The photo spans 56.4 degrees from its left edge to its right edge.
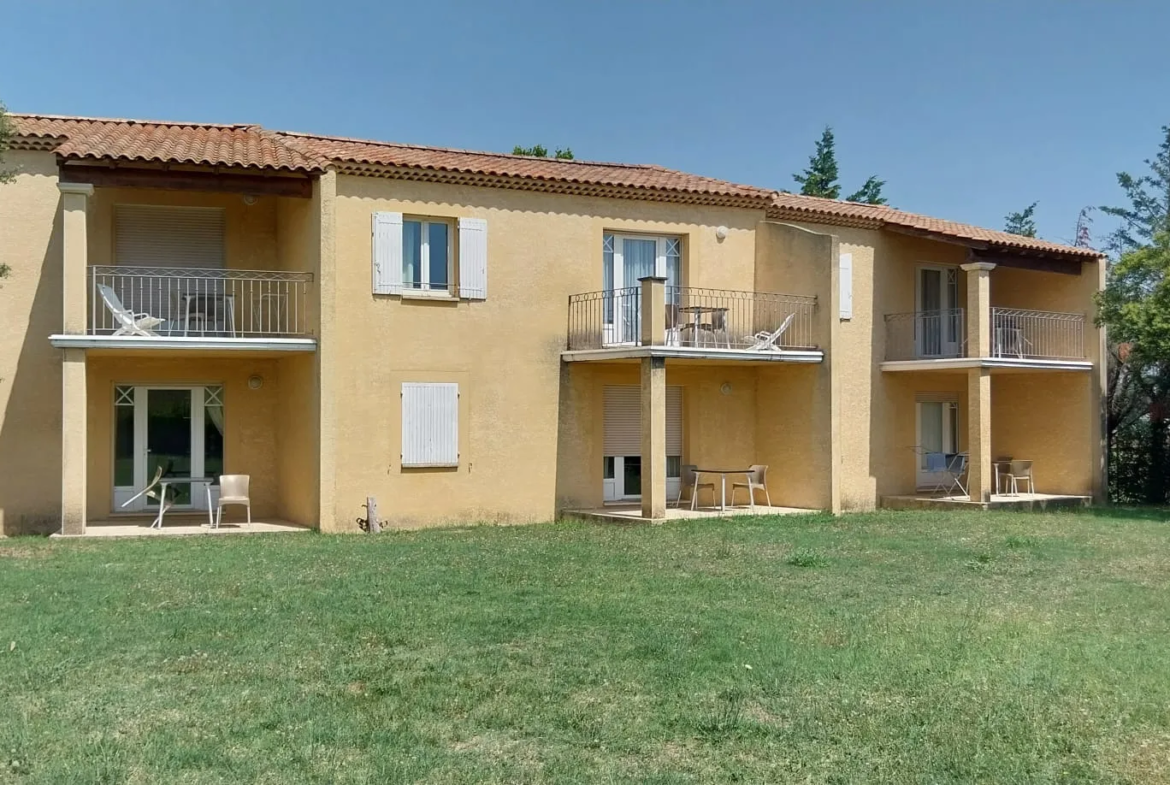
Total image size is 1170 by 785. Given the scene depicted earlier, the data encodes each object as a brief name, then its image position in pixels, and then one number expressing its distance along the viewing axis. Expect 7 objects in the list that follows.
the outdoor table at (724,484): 18.37
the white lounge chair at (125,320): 15.39
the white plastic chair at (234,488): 16.31
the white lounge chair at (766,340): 18.38
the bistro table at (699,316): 18.14
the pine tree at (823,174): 42.72
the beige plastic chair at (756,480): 18.98
